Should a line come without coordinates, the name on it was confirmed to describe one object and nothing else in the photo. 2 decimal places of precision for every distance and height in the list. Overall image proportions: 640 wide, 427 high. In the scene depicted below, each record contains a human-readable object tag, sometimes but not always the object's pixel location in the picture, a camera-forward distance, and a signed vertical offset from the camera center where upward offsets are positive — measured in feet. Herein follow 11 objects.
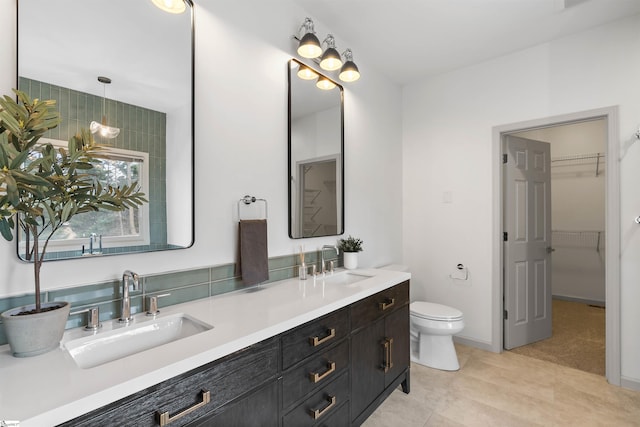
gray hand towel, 5.57 -0.71
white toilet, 8.20 -3.31
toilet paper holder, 9.89 -1.99
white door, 9.53 -0.99
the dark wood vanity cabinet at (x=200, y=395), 2.60 -1.77
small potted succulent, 7.85 -0.98
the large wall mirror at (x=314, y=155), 6.87 +1.38
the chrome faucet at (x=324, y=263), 7.20 -1.19
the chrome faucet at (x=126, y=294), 4.00 -1.05
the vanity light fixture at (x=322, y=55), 6.36 +3.42
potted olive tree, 2.68 +0.19
